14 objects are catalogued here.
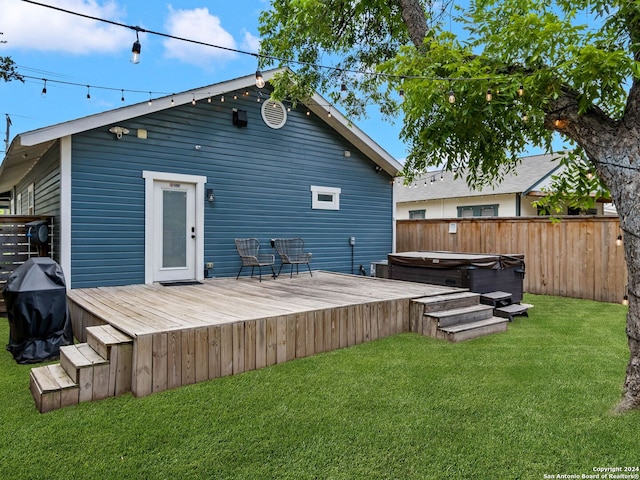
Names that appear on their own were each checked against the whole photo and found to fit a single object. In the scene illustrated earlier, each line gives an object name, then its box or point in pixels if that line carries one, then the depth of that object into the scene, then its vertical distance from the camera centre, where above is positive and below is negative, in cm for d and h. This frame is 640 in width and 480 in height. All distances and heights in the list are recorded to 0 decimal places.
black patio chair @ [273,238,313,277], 732 -22
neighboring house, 1170 +141
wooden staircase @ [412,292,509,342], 453 -93
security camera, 606 +163
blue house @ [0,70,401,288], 590 +99
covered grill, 363 -68
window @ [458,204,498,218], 1242 +96
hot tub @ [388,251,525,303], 573 -46
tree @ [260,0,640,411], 229 +90
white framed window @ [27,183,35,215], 851 +85
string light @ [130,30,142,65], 362 +170
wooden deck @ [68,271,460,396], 313 -75
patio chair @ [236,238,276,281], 693 -26
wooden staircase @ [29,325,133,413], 274 -100
